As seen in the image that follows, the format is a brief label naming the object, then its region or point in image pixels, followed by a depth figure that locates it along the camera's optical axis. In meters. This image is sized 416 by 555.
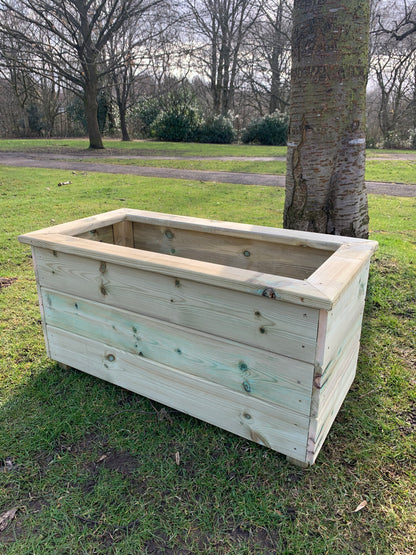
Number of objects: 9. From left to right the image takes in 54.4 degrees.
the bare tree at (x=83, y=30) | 12.77
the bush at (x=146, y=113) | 22.39
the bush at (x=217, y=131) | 19.86
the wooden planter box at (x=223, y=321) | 1.48
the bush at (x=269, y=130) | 18.75
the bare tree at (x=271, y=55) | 20.81
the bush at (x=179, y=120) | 19.94
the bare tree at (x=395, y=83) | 19.77
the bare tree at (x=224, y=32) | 22.69
